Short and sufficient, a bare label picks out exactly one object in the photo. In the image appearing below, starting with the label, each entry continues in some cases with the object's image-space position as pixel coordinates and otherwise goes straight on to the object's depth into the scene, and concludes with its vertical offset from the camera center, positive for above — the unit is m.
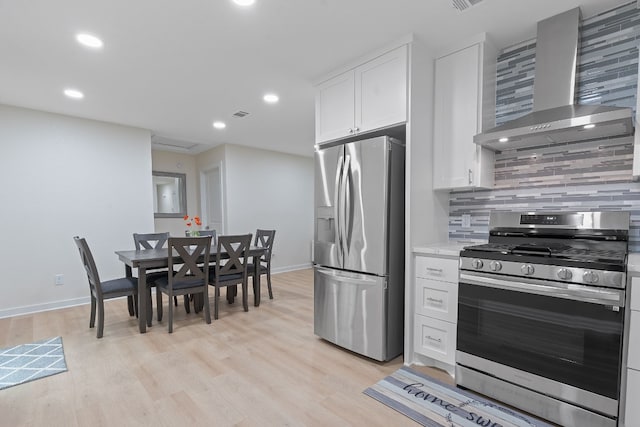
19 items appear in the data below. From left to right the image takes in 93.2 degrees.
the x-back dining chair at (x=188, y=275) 3.13 -0.76
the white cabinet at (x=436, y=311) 2.20 -0.81
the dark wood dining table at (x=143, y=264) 3.03 -0.60
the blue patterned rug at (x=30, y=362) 2.24 -1.27
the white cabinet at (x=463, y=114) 2.35 +0.72
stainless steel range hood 1.87 +0.67
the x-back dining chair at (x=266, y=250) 4.07 -0.68
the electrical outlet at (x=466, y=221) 2.68 -0.16
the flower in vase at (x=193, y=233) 4.03 -0.38
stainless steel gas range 1.55 -0.66
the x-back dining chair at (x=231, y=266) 3.50 -0.75
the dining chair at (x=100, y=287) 2.94 -0.84
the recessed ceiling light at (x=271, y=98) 3.41 +1.22
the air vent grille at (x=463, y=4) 1.91 +1.27
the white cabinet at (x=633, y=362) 1.49 -0.80
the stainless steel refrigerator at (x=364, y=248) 2.38 -0.37
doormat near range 1.75 -1.27
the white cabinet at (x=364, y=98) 2.37 +0.91
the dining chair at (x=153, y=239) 3.74 -0.49
